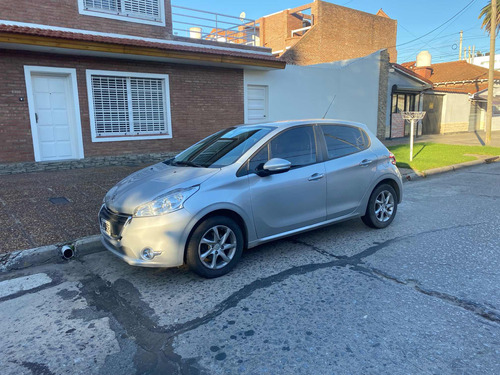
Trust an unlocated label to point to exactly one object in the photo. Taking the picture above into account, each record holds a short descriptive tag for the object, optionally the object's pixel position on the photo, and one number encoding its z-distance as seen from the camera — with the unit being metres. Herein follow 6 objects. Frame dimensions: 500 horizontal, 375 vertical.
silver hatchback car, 3.83
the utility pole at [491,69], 16.34
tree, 20.89
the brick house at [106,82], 9.21
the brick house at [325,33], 24.56
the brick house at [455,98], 24.91
